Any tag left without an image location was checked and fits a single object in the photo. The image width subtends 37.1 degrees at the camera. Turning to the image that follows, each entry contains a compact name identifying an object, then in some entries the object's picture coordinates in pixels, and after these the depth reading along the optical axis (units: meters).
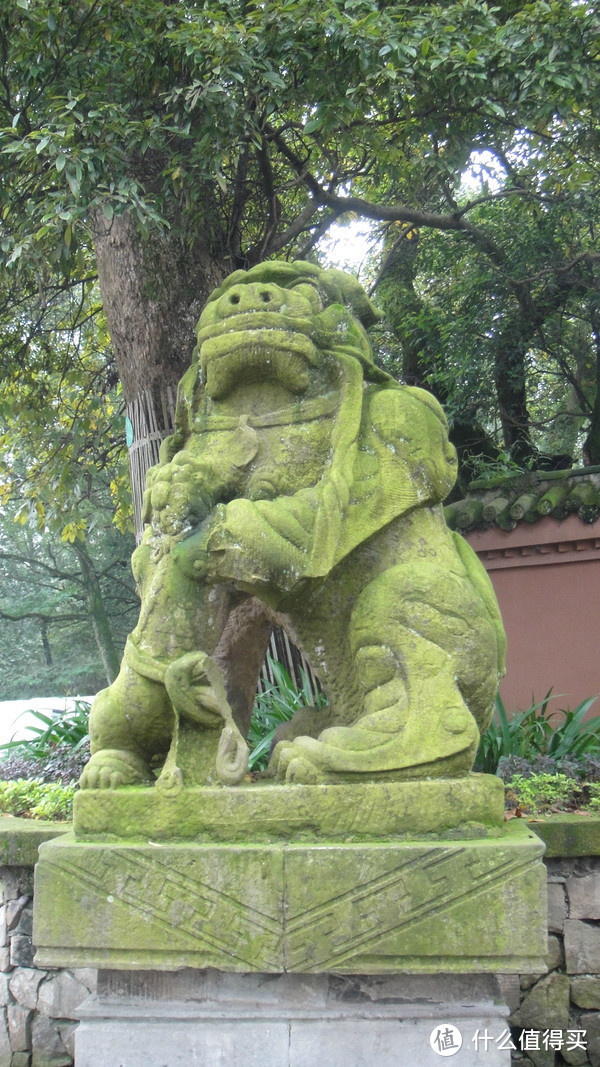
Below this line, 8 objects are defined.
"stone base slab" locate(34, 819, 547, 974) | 2.16
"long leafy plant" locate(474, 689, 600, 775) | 3.85
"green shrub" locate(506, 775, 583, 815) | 3.32
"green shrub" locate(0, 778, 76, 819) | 3.48
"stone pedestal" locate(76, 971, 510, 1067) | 2.17
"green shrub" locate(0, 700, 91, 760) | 4.39
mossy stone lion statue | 2.40
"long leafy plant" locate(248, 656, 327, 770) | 4.27
